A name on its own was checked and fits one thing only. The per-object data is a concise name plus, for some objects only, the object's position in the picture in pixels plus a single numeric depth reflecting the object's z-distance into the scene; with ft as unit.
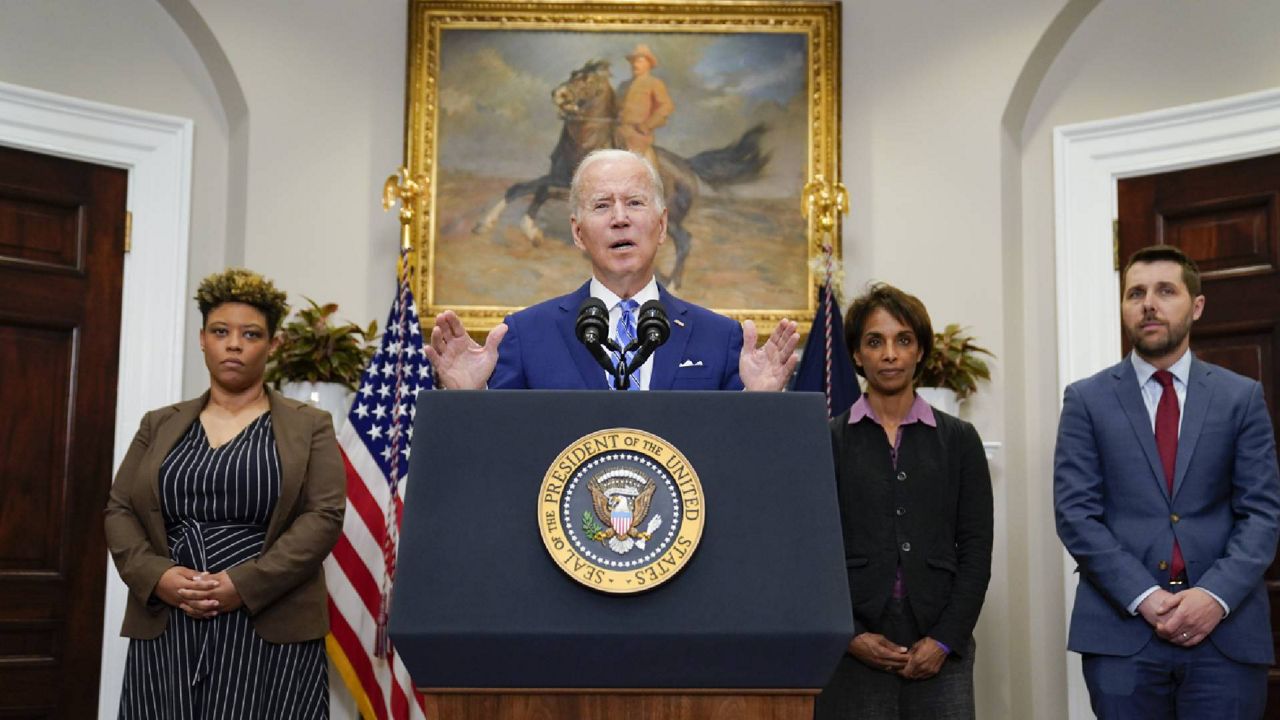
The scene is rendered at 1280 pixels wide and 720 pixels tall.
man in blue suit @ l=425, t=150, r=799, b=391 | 8.21
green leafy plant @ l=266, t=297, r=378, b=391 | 16.11
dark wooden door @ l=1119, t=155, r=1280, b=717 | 15.66
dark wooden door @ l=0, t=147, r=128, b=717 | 15.55
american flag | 14.79
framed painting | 17.60
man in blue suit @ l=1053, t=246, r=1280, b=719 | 11.10
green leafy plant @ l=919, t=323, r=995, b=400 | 16.43
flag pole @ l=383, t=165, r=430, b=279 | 16.29
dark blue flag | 15.76
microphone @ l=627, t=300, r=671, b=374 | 6.85
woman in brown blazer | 11.82
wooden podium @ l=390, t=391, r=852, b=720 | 5.59
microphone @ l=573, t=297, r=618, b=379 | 6.87
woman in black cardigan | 11.66
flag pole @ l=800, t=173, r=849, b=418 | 16.30
